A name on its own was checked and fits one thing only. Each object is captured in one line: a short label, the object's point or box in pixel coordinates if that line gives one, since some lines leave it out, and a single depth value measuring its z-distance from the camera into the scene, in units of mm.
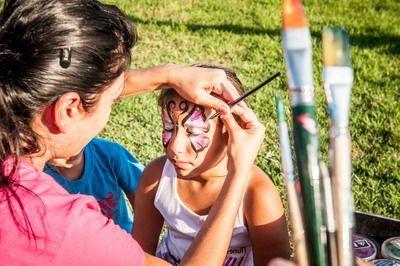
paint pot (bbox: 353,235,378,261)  1638
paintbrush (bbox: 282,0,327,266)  574
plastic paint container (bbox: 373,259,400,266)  1572
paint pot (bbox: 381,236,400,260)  1615
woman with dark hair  1054
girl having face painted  1524
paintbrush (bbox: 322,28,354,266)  597
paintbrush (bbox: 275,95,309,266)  671
